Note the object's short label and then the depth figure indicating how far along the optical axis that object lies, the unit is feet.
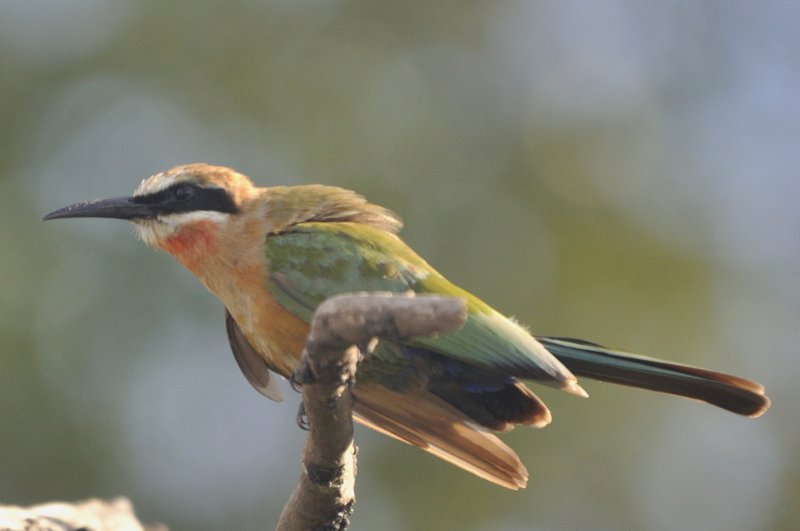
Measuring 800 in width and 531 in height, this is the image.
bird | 28.66
